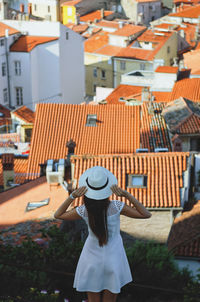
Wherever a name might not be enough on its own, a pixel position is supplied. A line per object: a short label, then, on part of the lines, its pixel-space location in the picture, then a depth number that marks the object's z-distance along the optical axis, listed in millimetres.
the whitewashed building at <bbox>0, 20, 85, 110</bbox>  45922
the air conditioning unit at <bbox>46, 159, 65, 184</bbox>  14961
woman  5105
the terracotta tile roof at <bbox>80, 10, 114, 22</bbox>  83438
